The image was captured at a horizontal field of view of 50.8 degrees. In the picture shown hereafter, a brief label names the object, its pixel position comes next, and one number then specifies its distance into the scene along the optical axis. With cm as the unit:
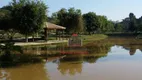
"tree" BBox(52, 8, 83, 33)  3311
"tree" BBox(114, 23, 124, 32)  6755
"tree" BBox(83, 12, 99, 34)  4255
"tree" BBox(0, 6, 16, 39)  2185
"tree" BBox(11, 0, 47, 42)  2042
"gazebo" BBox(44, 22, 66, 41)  2346
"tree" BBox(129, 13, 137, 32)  5715
